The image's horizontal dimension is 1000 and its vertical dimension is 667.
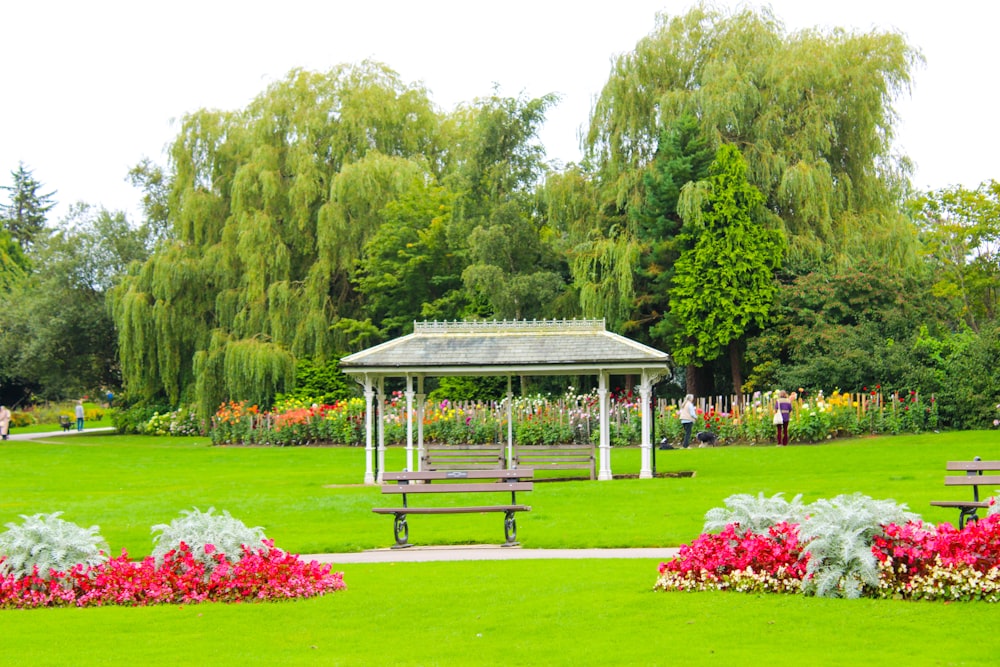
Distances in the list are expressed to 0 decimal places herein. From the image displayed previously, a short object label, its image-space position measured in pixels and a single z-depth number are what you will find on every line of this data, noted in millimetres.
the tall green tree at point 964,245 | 49656
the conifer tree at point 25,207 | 106438
